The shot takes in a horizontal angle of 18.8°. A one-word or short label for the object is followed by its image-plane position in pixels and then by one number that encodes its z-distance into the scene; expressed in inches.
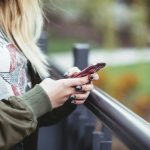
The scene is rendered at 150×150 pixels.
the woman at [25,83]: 49.2
